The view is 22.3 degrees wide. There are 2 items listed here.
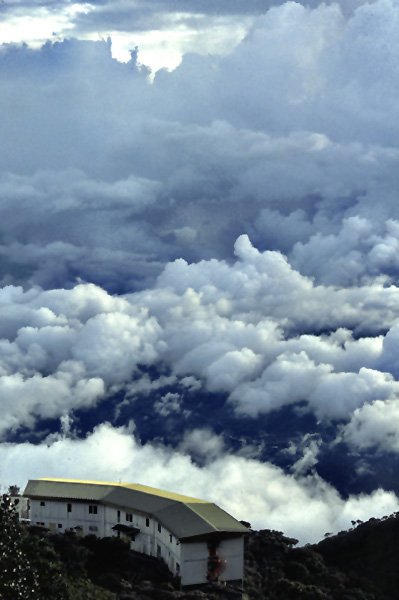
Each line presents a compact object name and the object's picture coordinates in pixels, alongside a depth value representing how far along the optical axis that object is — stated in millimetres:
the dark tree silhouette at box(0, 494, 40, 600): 90875
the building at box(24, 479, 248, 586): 109375
